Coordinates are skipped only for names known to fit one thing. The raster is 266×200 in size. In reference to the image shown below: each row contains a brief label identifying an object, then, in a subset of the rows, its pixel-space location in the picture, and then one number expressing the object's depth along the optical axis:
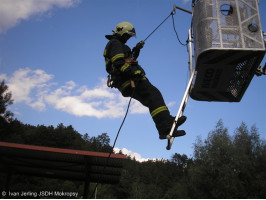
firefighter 3.88
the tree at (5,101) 42.06
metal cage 3.79
